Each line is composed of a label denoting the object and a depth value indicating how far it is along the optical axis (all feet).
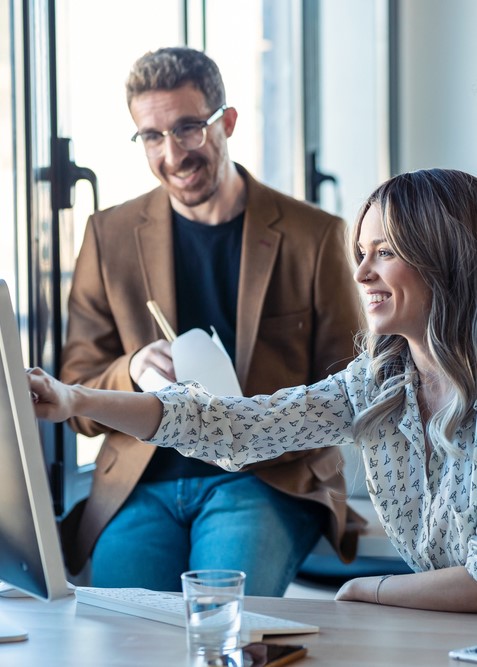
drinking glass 5.57
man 8.45
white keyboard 5.78
